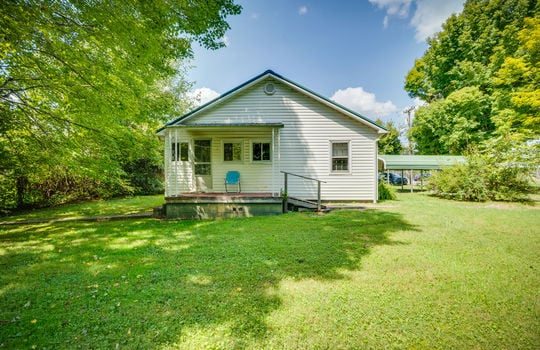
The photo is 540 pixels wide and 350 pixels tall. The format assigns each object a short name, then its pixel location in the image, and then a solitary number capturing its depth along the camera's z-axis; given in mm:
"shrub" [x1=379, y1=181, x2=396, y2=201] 12594
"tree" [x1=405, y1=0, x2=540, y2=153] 19625
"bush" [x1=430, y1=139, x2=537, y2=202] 11359
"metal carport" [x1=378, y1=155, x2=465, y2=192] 19281
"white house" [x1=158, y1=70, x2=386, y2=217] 10734
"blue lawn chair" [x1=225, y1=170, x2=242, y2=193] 10352
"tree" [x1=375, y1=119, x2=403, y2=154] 34969
